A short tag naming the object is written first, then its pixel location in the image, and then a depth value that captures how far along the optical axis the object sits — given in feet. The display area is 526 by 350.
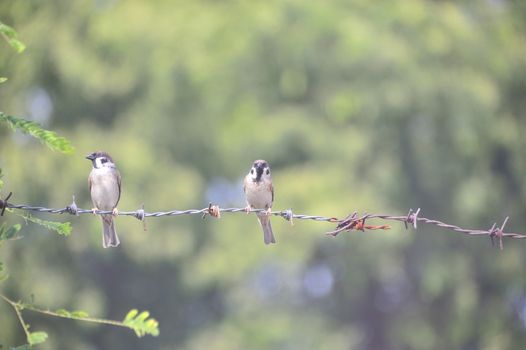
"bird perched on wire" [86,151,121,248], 48.16
